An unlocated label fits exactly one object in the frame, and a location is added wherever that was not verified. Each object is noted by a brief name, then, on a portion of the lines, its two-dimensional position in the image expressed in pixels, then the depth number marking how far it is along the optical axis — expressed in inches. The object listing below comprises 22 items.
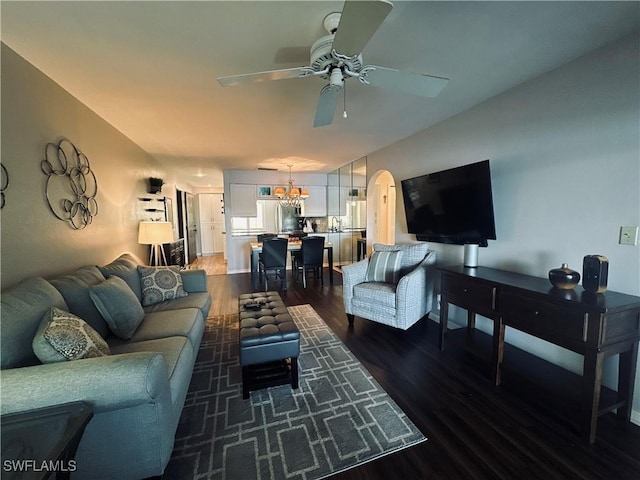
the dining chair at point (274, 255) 181.5
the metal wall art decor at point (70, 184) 81.1
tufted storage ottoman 73.8
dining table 198.4
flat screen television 96.0
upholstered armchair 105.6
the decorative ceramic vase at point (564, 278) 67.0
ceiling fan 46.5
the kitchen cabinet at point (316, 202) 271.0
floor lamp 143.7
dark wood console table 57.2
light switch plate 65.2
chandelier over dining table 222.6
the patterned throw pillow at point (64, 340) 48.0
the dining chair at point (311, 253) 191.8
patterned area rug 54.8
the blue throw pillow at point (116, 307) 72.6
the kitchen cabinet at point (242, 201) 247.0
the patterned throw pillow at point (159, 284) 101.7
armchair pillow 123.2
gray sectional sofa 41.9
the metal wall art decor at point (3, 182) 63.3
